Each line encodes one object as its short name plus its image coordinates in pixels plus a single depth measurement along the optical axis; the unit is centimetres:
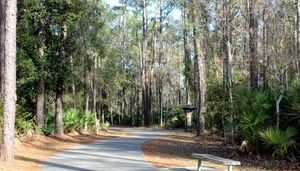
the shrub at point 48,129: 1985
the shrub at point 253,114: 1285
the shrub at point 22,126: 1630
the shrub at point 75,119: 2319
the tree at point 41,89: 1876
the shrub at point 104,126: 3202
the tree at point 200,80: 2196
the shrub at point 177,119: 3734
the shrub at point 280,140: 1183
